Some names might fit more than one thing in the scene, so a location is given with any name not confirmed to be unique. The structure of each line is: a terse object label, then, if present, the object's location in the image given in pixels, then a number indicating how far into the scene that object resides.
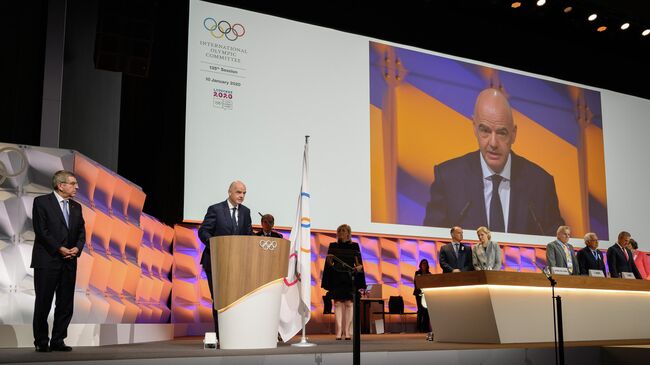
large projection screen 9.45
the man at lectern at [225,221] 6.23
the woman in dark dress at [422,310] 10.14
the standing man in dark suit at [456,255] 8.12
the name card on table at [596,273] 7.73
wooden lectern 5.41
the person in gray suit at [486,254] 7.68
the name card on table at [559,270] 7.24
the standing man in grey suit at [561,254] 8.02
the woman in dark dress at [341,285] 7.52
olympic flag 6.38
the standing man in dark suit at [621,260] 8.70
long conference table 6.82
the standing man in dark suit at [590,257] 8.49
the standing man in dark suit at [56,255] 5.21
